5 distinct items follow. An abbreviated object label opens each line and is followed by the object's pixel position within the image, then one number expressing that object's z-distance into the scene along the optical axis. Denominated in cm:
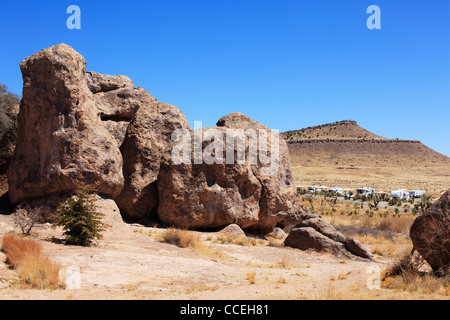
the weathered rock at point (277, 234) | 2038
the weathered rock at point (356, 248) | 1628
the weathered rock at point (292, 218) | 2170
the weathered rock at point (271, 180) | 1952
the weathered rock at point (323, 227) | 1697
